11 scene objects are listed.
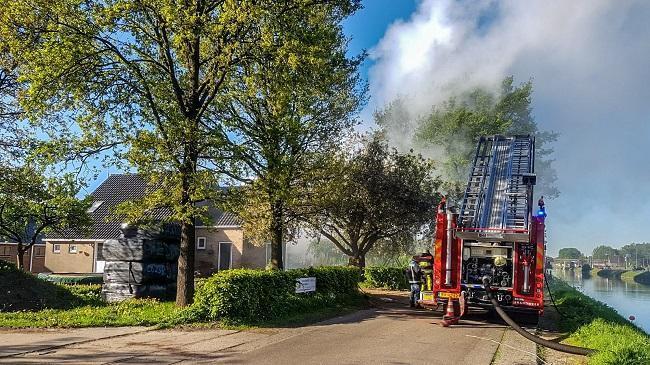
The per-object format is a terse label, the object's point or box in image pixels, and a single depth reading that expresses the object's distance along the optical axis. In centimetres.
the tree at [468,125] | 4812
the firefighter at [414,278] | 1554
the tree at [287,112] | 1350
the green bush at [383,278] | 2720
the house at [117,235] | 3666
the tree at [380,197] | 2372
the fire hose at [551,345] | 918
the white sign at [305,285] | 1466
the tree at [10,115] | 1755
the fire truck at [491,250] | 1238
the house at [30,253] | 3878
